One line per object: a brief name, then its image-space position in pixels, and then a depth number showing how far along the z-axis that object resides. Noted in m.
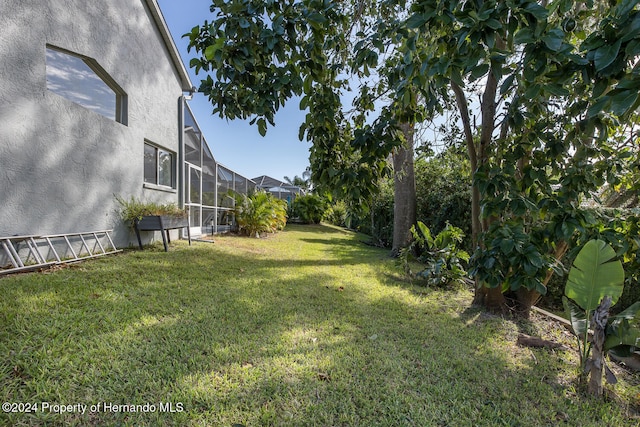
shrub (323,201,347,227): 18.85
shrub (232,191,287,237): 10.65
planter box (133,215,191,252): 6.05
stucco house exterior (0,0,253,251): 3.95
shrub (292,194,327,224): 17.66
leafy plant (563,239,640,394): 2.11
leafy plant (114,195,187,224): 6.01
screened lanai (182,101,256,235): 8.92
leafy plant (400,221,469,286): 5.04
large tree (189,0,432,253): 1.86
